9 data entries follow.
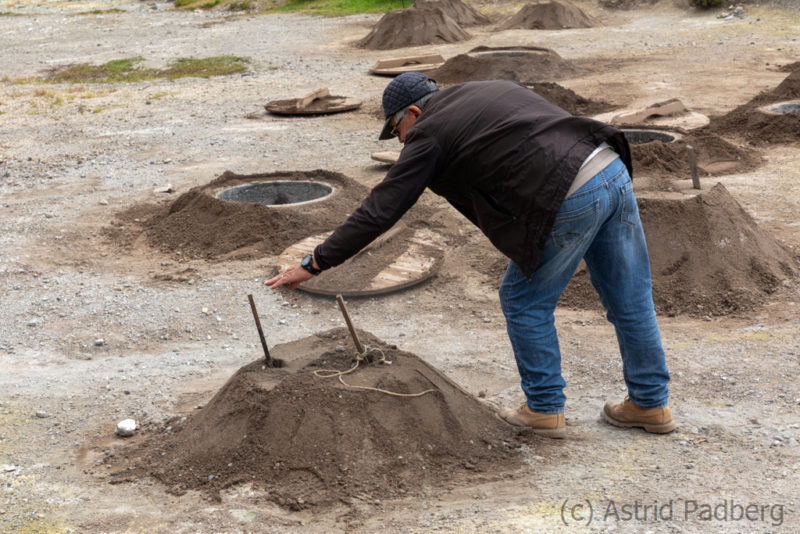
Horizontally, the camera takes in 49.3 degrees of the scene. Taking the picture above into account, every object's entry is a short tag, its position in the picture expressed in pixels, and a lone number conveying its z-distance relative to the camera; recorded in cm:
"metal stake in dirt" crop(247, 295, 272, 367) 429
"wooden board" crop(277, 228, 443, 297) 654
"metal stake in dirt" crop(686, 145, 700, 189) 662
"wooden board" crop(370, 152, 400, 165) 962
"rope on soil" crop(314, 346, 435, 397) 406
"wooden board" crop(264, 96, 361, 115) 1330
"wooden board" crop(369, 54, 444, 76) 1669
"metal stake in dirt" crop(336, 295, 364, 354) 419
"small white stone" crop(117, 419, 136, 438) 446
